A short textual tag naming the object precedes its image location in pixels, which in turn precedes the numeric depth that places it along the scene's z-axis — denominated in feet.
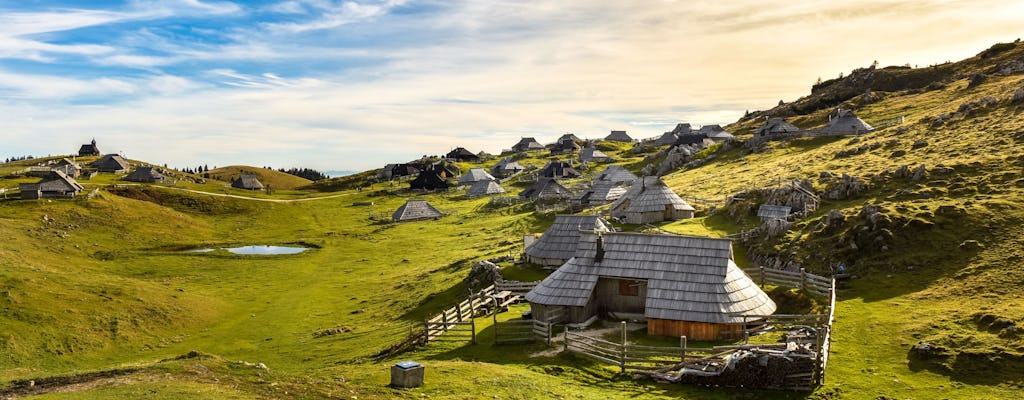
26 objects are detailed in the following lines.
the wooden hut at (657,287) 87.81
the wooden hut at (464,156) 586.45
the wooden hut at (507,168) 476.54
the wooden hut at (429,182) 410.52
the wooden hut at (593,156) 479.41
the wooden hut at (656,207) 181.68
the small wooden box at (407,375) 65.87
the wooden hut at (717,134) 418.51
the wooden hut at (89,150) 554.46
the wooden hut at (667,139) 481.14
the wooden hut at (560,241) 140.05
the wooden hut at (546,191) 300.20
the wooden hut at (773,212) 148.87
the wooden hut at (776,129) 318.92
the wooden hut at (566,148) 568.00
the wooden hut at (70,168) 387.55
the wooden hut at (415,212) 292.81
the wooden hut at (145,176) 388.37
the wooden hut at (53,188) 265.95
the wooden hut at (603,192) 242.58
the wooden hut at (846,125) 280.31
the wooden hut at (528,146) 626.64
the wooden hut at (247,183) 435.12
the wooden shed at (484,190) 363.56
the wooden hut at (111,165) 445.37
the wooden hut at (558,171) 399.65
